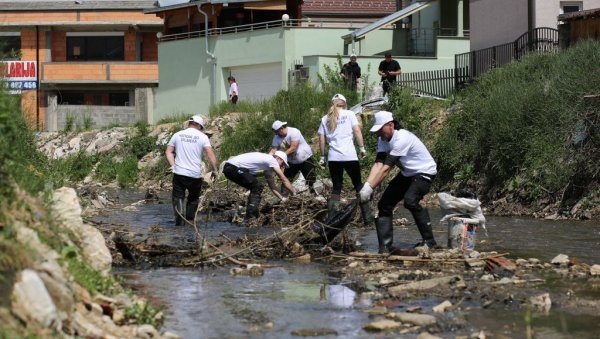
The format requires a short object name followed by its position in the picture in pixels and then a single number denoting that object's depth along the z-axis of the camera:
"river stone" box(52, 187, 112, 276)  9.77
